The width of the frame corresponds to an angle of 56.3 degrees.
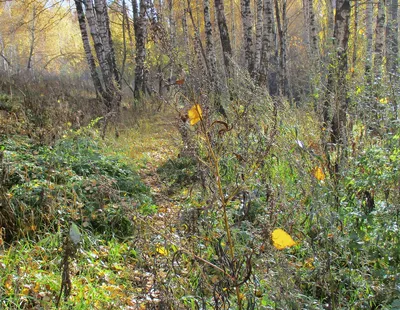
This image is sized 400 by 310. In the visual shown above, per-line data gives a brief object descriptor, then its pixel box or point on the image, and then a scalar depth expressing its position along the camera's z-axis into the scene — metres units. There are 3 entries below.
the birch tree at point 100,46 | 9.28
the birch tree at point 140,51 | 9.93
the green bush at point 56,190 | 3.18
